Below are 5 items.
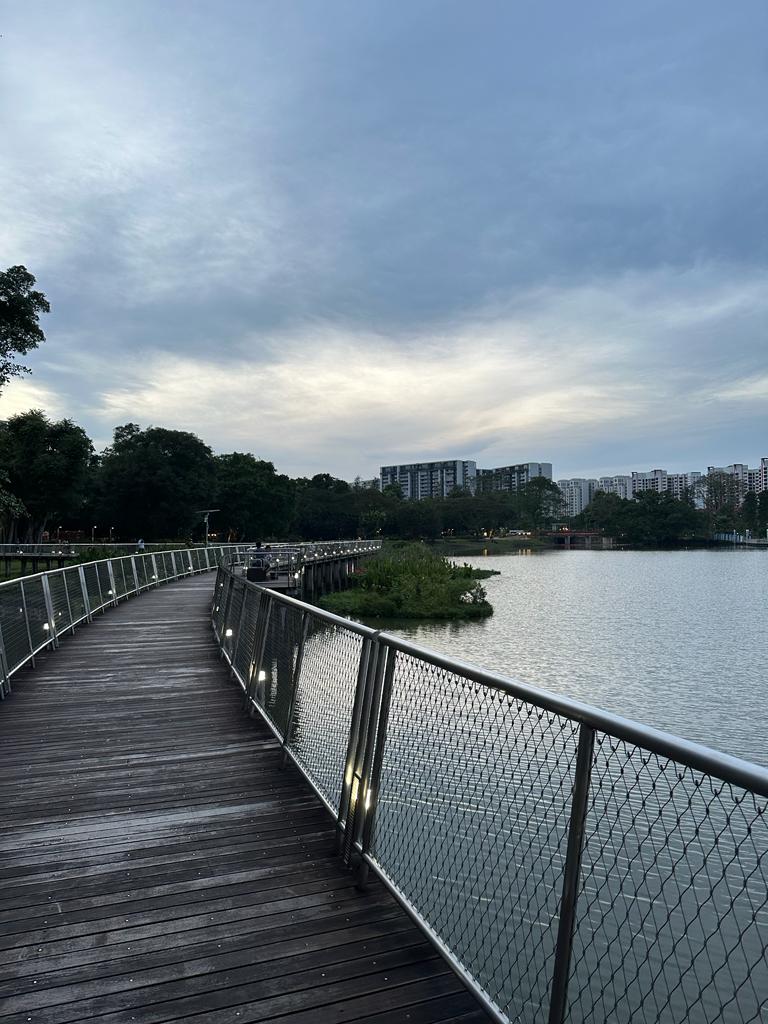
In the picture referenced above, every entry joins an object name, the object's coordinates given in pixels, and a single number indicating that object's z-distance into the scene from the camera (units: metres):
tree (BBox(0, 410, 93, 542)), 52.31
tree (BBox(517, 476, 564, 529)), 175.00
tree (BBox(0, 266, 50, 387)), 29.81
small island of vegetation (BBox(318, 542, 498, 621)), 31.27
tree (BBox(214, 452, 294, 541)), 81.25
